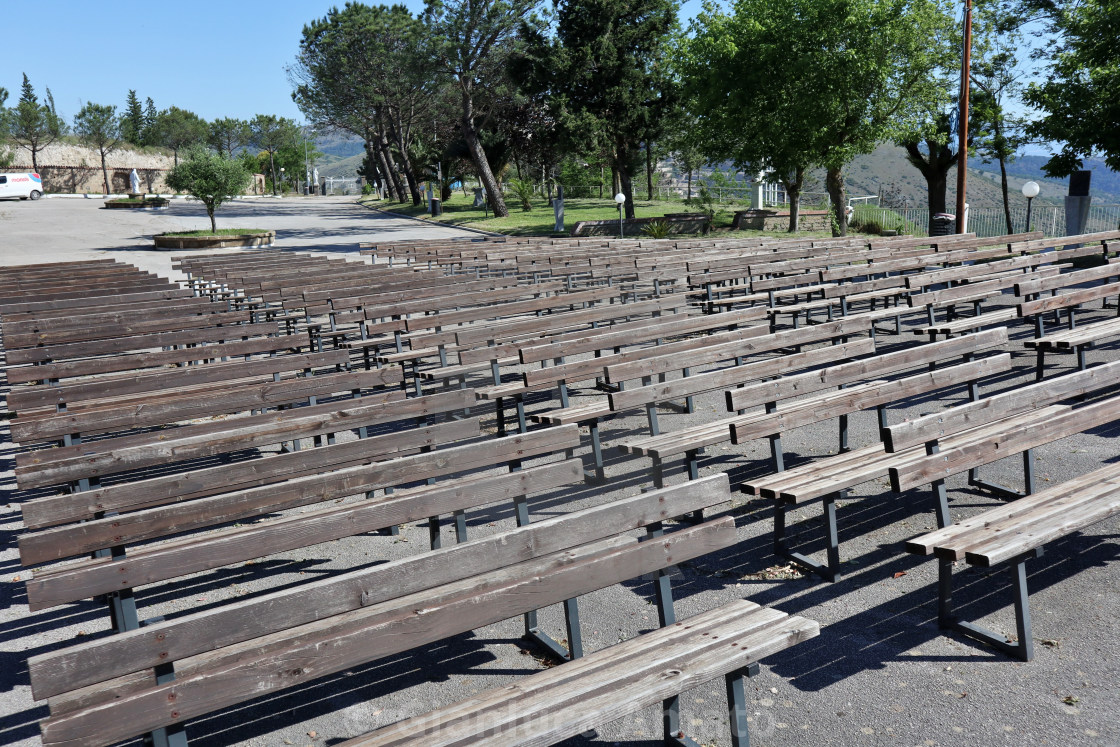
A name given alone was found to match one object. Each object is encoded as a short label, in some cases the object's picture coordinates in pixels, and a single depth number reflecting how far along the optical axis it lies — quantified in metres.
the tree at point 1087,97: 18.61
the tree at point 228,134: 95.44
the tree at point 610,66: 35.16
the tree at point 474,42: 37.75
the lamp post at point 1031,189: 21.12
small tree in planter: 27.89
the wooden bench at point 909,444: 4.11
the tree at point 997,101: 33.19
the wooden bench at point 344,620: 2.29
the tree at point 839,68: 26.22
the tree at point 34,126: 66.38
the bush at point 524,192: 44.28
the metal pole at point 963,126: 20.41
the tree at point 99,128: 72.00
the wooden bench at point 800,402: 4.75
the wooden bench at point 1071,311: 6.74
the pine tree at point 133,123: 87.38
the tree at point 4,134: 63.09
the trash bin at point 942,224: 20.34
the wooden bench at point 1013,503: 3.45
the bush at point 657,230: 30.33
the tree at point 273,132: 95.06
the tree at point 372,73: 43.38
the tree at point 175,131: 88.62
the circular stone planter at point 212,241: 29.17
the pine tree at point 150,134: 88.94
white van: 52.56
